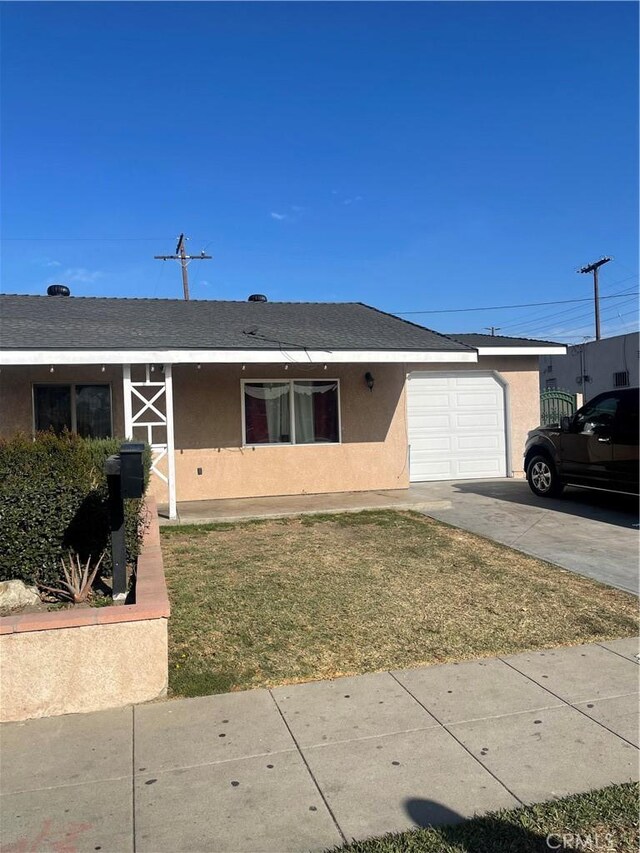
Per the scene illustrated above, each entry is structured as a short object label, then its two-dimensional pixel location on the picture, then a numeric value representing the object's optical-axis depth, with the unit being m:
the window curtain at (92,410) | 11.02
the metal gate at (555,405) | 16.17
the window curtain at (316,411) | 12.16
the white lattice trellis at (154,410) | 9.64
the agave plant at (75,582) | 4.98
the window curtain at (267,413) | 11.92
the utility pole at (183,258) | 29.44
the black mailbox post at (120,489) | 4.63
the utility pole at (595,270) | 34.09
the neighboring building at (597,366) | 23.88
